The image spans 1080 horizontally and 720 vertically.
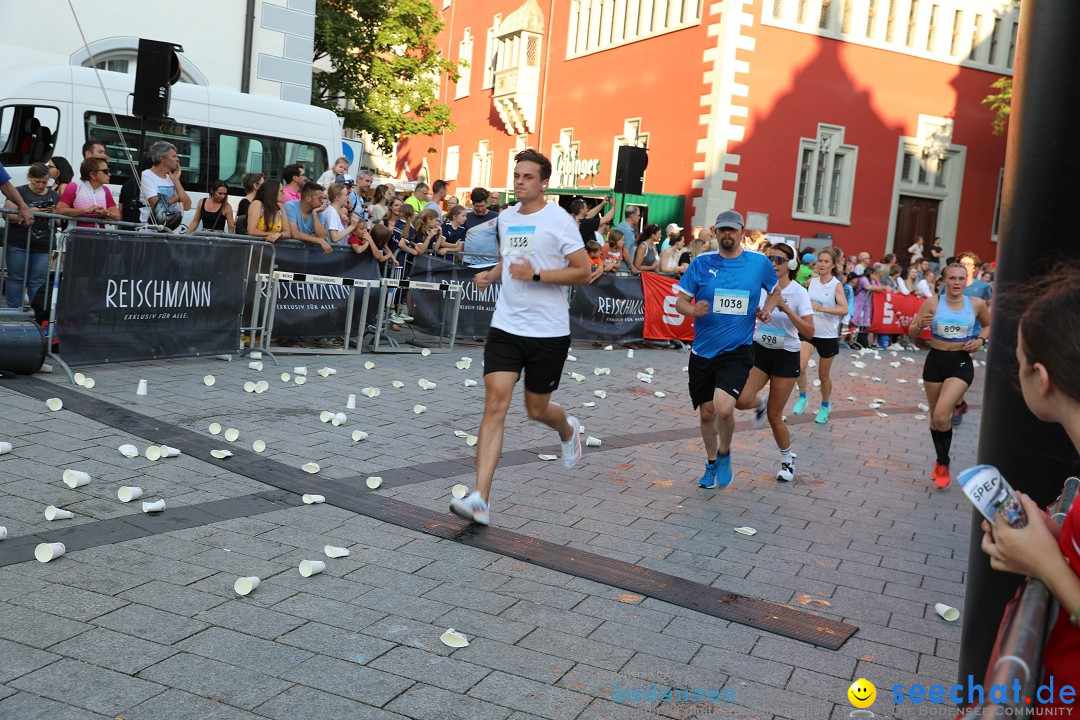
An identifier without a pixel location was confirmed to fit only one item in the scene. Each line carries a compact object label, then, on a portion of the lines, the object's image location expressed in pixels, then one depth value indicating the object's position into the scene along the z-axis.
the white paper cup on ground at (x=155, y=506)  5.52
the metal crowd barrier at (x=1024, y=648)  1.62
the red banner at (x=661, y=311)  16.95
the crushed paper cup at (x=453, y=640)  4.11
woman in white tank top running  11.52
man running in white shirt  5.92
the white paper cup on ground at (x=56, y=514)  5.21
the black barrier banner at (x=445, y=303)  13.69
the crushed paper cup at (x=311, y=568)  4.76
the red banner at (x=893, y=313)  22.00
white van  15.08
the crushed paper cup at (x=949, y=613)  5.04
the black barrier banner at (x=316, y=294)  11.58
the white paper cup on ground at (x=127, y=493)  5.66
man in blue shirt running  7.39
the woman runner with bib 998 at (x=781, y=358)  8.20
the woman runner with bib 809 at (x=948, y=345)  8.55
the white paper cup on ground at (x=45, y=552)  4.62
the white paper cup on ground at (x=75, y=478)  5.80
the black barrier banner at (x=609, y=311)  16.02
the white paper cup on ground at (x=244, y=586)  4.45
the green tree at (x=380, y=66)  33.12
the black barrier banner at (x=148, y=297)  9.02
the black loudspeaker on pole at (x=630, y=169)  18.88
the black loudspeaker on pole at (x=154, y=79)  12.56
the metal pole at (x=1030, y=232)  2.96
